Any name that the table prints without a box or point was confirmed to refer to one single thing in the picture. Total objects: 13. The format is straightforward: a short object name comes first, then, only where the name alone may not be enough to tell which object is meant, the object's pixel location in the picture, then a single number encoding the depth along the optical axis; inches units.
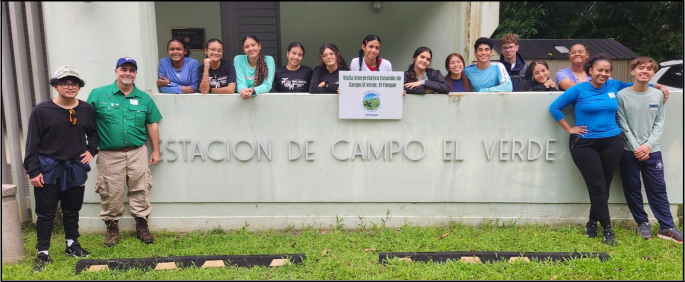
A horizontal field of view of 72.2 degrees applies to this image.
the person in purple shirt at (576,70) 171.0
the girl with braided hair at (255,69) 167.3
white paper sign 163.5
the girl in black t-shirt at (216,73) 165.6
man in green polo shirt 151.6
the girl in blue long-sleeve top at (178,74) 171.0
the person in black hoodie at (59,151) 137.7
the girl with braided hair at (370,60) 167.3
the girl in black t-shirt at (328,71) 167.5
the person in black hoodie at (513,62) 180.5
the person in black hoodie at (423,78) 164.4
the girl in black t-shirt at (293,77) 172.2
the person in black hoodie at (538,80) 173.3
